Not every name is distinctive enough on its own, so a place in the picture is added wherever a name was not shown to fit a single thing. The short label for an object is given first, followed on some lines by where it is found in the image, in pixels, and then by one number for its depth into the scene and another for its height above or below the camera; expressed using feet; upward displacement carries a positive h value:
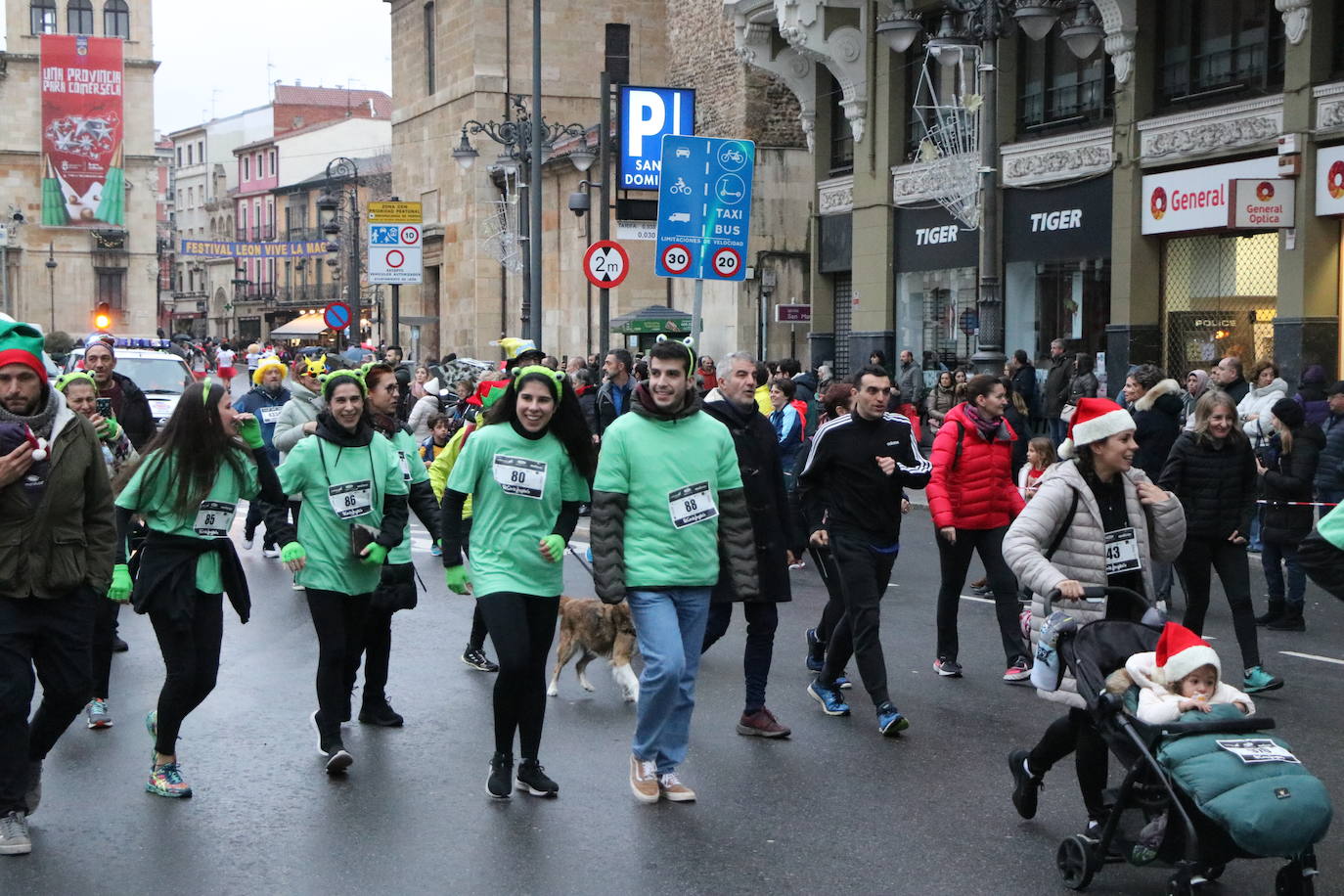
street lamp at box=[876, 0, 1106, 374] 57.67 +11.27
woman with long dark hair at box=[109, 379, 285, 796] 22.49 -2.75
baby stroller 15.97 -4.48
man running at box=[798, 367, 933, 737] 27.27 -2.26
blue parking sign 86.22 +12.69
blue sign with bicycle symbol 52.11 +4.63
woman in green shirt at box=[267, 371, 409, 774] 23.91 -2.59
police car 78.02 -1.02
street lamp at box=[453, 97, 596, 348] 92.38 +11.97
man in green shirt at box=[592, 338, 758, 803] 21.76 -2.51
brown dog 28.96 -5.02
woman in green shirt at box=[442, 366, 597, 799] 21.84 -2.41
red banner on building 249.96 +34.04
